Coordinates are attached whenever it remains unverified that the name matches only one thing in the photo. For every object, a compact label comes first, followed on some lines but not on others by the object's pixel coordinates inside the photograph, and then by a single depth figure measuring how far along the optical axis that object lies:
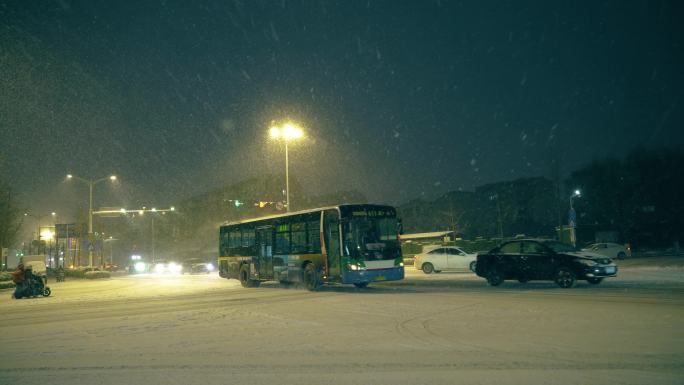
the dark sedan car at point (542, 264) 18.34
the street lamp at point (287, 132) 32.81
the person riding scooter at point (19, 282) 24.23
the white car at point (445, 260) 30.98
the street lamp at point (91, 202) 45.38
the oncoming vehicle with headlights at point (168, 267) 59.88
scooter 24.25
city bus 20.48
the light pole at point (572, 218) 32.92
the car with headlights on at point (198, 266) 51.31
